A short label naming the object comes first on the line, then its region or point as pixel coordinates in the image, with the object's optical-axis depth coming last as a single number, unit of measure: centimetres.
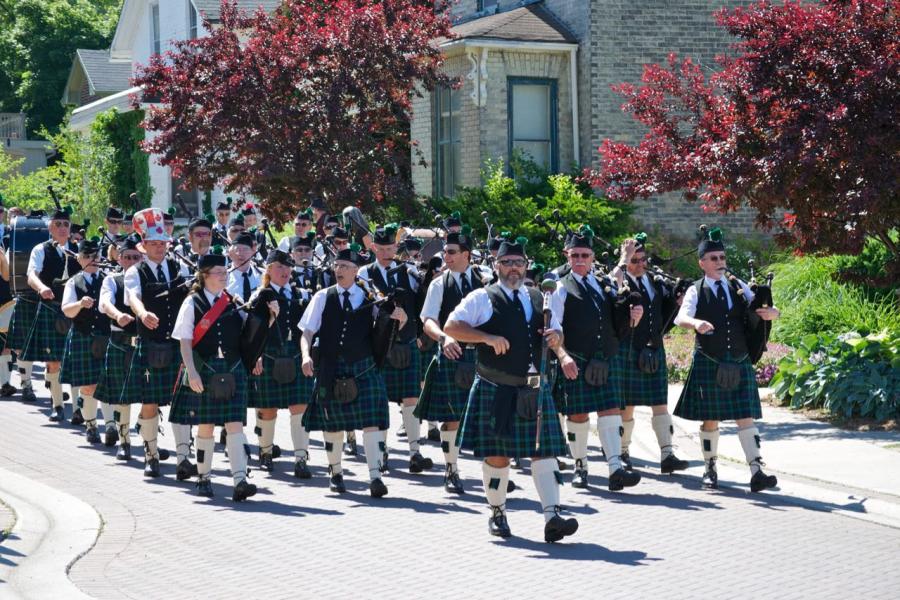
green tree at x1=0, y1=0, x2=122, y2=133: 6162
